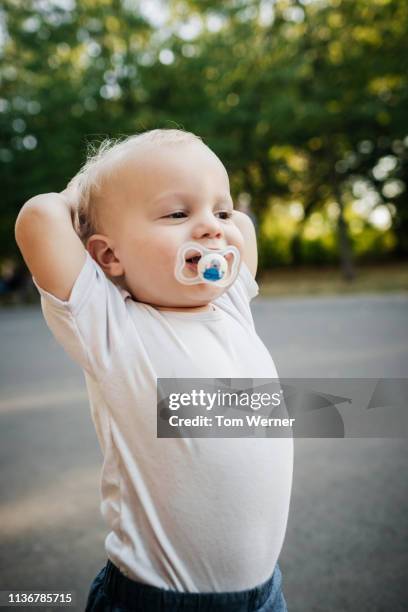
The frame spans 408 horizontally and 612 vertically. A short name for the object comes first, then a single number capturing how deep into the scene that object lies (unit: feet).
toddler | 2.92
